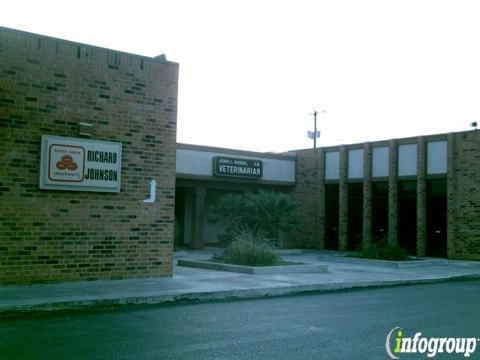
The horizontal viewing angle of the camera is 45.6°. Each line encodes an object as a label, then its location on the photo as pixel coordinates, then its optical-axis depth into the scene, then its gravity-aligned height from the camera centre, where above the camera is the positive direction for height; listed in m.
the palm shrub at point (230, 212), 25.22 +0.22
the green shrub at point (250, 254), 16.41 -1.06
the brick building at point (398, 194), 22.73 +1.21
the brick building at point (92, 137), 11.23 +1.18
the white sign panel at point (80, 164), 11.55 +1.02
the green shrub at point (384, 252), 20.61 -1.15
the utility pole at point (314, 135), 52.44 +7.75
